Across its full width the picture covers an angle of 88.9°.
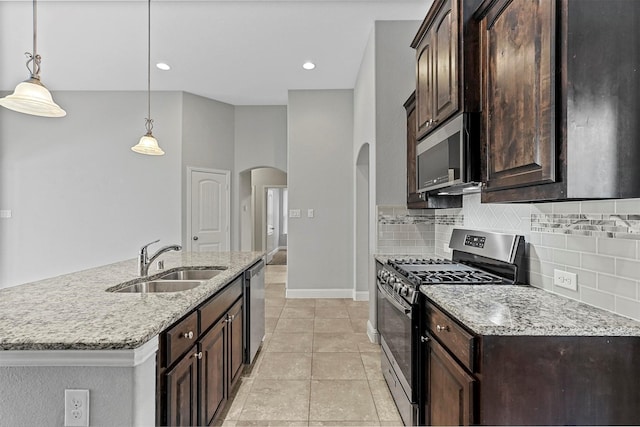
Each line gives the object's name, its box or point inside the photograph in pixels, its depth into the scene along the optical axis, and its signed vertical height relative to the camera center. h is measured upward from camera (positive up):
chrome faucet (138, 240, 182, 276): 2.00 -0.29
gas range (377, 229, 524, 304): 1.79 -0.35
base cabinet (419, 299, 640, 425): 1.10 -0.57
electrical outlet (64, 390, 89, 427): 0.97 -0.57
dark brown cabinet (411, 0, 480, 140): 1.73 +0.90
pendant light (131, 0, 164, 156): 3.21 +0.68
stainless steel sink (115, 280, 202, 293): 1.92 -0.44
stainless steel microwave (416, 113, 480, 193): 1.72 +0.36
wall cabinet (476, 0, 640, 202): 1.14 +0.42
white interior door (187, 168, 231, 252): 5.26 +0.07
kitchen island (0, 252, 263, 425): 0.96 -0.45
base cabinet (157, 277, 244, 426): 1.25 -0.71
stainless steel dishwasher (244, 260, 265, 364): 2.50 -0.77
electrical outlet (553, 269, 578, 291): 1.46 -0.30
